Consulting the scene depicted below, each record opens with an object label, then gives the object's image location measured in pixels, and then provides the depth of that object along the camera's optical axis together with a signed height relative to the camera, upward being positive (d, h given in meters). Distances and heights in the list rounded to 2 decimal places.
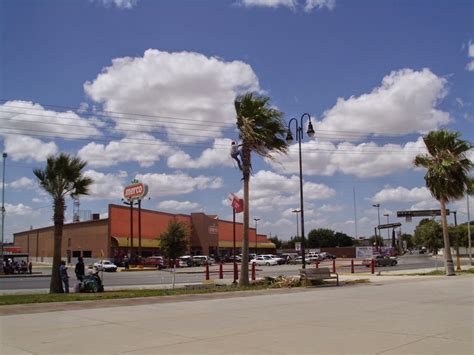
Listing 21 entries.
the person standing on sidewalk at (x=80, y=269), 21.90 -0.64
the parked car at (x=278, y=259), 73.10 -1.24
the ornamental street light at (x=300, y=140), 26.52 +5.50
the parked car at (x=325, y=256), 90.95 -1.22
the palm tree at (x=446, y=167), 31.62 +4.78
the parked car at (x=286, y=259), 76.01 -1.32
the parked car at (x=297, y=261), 75.31 -1.57
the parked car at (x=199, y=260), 70.62 -1.13
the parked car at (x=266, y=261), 71.38 -1.42
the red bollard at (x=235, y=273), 26.48 -1.14
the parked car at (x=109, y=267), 56.06 -1.47
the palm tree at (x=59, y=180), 20.83 +2.90
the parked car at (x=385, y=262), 57.17 -1.41
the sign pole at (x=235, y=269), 26.38 -0.95
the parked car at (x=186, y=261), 67.52 -1.20
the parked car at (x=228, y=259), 85.81 -1.27
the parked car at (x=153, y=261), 61.27 -1.02
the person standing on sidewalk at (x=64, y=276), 20.58 -0.85
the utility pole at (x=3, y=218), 42.78 +3.46
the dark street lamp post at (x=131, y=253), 62.99 -0.03
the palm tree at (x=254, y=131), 23.30 +5.28
